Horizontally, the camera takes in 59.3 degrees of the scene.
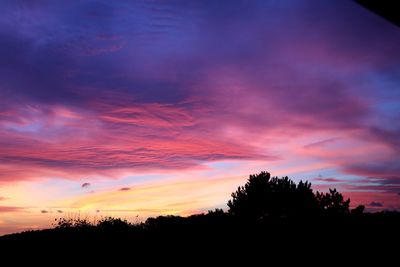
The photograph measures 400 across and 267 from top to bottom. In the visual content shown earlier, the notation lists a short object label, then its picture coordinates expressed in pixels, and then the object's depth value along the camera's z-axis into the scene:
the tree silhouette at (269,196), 19.69
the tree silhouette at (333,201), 16.99
